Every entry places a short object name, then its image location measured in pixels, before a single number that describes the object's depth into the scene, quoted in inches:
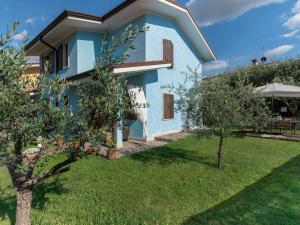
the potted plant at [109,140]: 160.2
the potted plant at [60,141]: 143.5
